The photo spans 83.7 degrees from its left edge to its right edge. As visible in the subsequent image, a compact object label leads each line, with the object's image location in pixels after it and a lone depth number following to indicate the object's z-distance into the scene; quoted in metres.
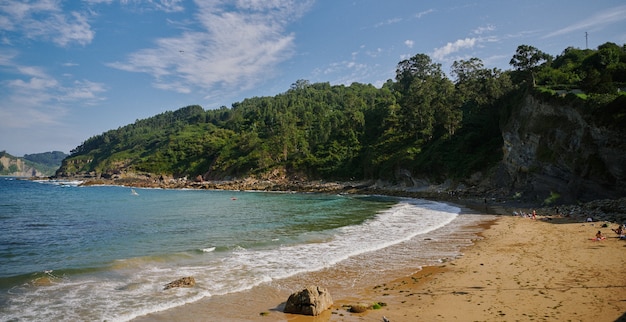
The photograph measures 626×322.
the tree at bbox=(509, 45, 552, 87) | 52.19
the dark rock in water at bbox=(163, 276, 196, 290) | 11.52
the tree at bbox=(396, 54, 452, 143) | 68.94
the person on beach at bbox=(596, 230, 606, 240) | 16.11
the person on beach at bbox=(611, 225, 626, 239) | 16.22
